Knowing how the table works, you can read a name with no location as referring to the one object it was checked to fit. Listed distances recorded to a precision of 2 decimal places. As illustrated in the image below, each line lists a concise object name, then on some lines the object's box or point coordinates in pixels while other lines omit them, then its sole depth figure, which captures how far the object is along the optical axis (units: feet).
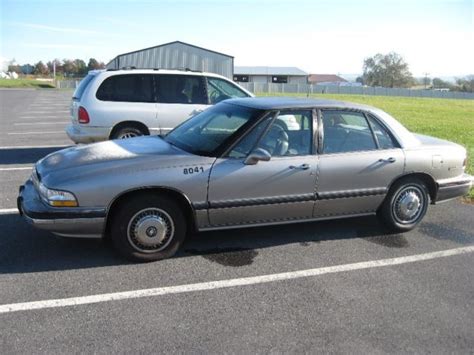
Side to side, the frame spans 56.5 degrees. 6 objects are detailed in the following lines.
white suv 26.13
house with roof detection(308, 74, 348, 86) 369.42
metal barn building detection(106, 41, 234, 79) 131.03
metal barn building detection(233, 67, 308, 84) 267.80
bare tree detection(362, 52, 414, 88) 339.36
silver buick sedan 12.62
